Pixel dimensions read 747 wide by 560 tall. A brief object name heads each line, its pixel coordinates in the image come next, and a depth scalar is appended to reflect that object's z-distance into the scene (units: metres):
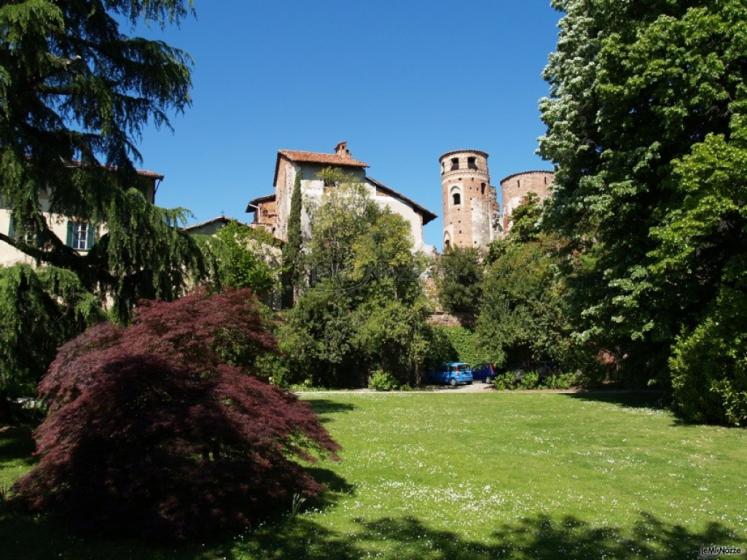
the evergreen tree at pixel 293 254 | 35.81
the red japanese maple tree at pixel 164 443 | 5.69
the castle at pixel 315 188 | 39.31
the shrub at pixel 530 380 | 28.95
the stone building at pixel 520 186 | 63.47
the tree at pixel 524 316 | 27.81
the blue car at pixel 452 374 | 35.19
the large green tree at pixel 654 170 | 13.16
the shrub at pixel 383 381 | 29.94
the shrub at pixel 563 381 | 28.80
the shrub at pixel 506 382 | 29.48
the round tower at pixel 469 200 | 65.19
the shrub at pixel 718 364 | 12.88
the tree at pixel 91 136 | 10.20
